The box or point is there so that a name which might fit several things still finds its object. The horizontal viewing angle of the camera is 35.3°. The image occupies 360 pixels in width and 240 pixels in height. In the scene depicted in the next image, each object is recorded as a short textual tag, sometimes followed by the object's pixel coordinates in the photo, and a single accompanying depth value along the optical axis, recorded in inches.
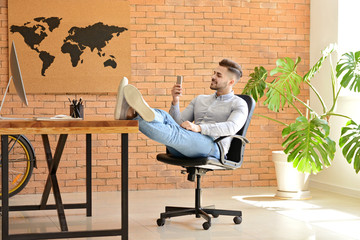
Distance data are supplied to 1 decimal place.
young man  130.2
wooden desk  122.4
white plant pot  223.8
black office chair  160.2
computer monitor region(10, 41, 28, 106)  136.3
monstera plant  200.7
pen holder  161.9
